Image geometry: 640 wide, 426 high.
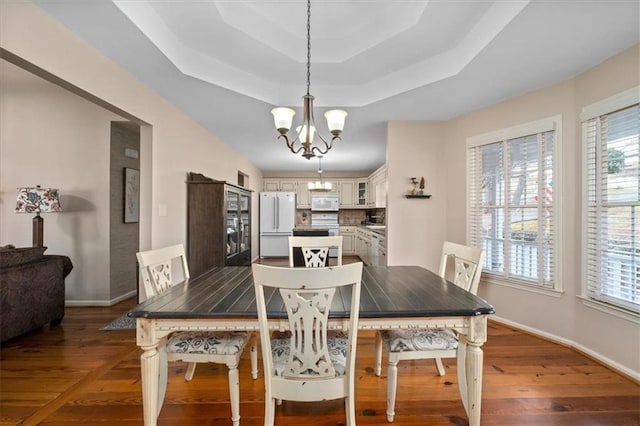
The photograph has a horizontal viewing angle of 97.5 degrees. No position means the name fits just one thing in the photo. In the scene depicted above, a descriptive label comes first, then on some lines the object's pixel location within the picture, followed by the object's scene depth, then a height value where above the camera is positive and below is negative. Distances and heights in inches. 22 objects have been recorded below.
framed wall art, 148.2 +9.3
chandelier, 75.8 +25.3
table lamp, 115.3 +3.0
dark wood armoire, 132.3 -5.7
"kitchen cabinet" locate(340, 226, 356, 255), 292.2 -26.7
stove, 294.8 -7.9
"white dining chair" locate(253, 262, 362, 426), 44.4 -22.5
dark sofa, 91.3 -27.6
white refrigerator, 269.1 -7.6
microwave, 286.7 +9.6
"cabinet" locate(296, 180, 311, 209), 293.4 +16.0
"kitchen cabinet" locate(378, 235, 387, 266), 155.6 -23.2
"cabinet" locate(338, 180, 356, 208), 297.7 +21.7
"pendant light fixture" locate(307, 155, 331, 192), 249.9 +24.3
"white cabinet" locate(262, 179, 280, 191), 297.1 +28.8
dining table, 51.7 -19.6
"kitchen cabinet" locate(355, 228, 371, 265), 228.4 -29.0
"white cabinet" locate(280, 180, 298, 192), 295.3 +28.7
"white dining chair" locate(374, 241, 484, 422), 62.0 -29.3
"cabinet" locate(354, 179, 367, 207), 298.4 +21.4
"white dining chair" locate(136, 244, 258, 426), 58.9 -29.1
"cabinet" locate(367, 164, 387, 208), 228.6 +21.5
